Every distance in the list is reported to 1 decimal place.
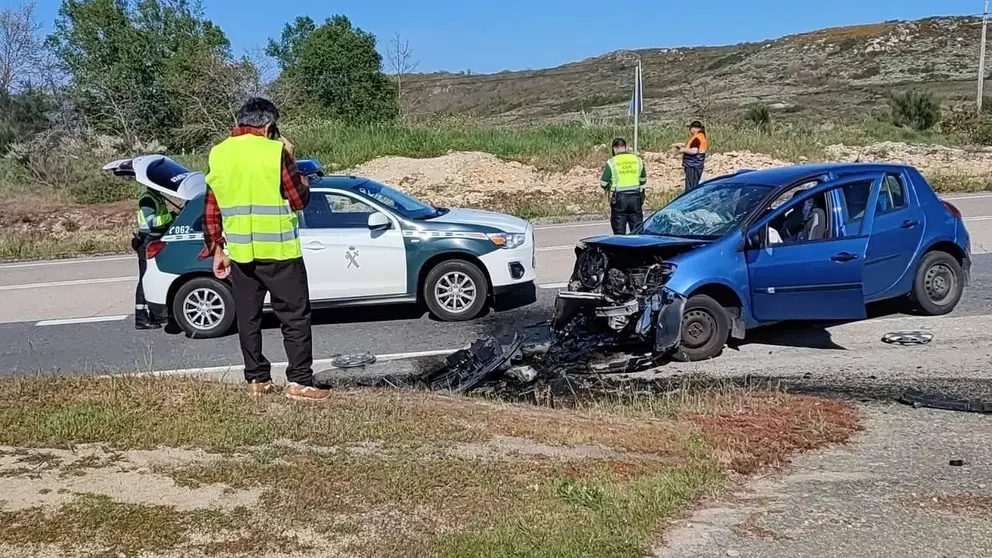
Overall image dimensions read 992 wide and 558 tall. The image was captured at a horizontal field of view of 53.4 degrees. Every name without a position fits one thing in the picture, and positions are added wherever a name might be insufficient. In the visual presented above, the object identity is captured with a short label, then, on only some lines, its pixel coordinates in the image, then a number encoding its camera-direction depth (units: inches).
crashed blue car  328.2
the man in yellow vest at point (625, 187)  529.0
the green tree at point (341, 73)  1769.2
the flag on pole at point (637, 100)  850.1
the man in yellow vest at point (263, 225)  230.1
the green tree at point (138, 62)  1368.1
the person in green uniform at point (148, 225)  404.8
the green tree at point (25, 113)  1218.0
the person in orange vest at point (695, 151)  730.8
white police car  398.6
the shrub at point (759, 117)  1423.5
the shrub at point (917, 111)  1555.2
